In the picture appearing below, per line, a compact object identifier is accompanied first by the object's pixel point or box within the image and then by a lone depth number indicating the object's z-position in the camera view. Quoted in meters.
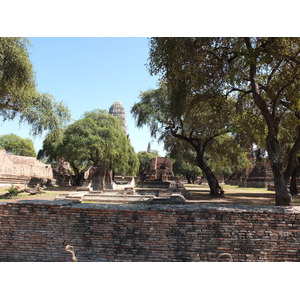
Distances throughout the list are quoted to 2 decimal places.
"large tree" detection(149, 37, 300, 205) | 8.41
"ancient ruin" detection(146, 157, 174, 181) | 30.76
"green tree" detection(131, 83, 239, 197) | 12.49
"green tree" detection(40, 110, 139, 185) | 23.16
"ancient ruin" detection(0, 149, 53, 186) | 23.65
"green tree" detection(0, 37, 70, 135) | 9.94
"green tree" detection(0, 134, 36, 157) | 60.31
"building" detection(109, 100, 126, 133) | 60.59
